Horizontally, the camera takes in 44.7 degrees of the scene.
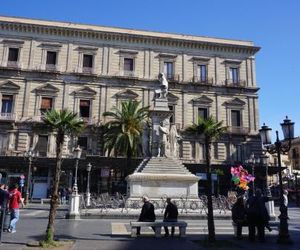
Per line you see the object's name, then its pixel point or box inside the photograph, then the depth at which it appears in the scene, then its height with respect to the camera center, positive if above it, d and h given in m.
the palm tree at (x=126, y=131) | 32.59 +5.91
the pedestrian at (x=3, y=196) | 10.10 -0.06
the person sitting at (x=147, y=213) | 11.57 -0.50
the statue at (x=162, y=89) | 22.42 +6.60
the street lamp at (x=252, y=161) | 35.43 +3.86
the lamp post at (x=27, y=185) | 30.20 +0.76
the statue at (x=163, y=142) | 20.69 +3.12
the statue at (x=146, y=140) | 21.25 +3.30
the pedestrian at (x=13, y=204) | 11.58 -0.32
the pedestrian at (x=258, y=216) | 10.53 -0.47
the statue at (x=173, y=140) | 21.26 +3.34
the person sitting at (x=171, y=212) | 11.80 -0.46
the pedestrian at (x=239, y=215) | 10.87 -0.48
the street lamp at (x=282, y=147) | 10.22 +1.88
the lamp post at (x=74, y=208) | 16.72 -0.57
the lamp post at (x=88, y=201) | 22.28 -0.32
